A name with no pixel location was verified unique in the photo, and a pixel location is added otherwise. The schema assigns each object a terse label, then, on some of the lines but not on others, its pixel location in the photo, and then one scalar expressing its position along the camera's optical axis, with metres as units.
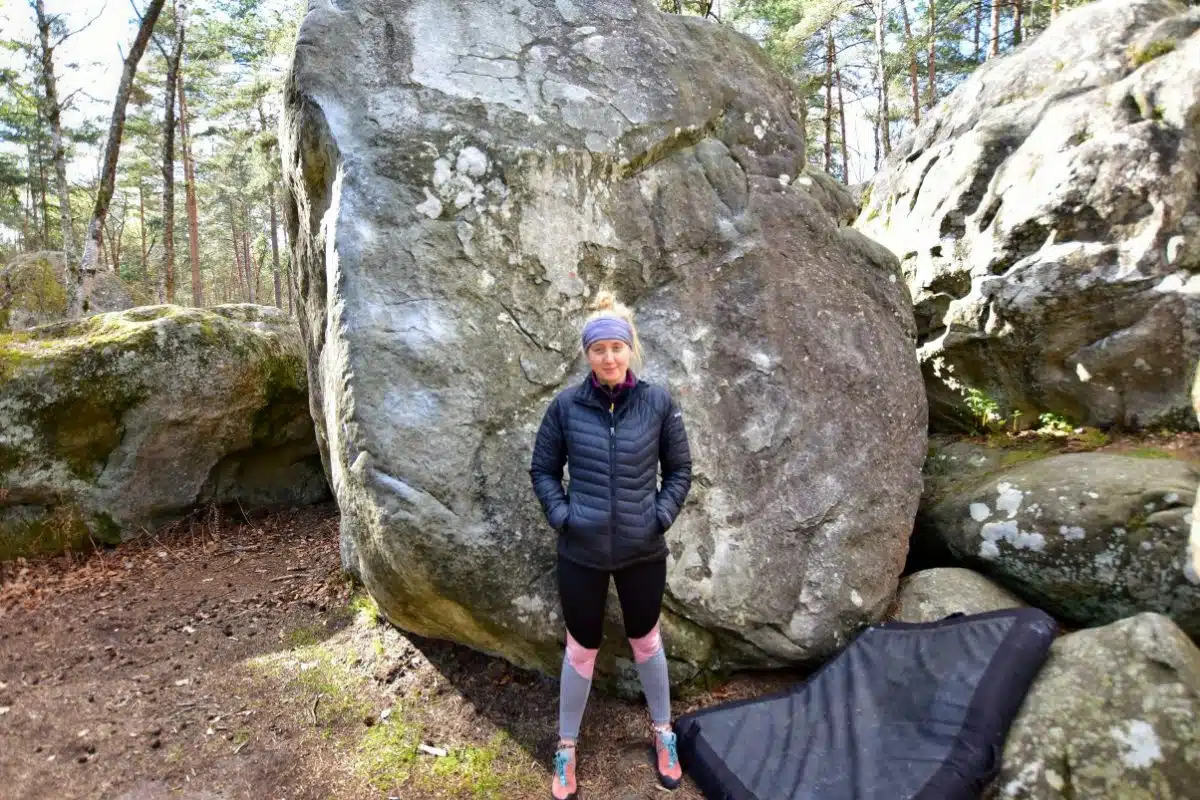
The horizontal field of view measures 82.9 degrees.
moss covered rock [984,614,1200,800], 2.91
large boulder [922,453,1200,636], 4.01
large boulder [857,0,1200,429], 5.23
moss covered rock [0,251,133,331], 15.27
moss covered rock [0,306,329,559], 6.06
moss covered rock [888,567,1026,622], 4.23
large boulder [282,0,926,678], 3.77
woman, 3.15
